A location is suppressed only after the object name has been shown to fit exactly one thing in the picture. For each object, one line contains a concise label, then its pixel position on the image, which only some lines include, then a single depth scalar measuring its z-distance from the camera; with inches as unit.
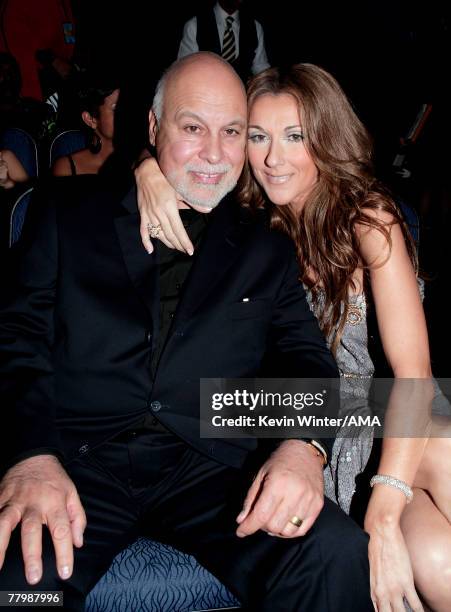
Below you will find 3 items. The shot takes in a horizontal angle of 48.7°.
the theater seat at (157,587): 57.4
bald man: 50.9
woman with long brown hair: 59.6
